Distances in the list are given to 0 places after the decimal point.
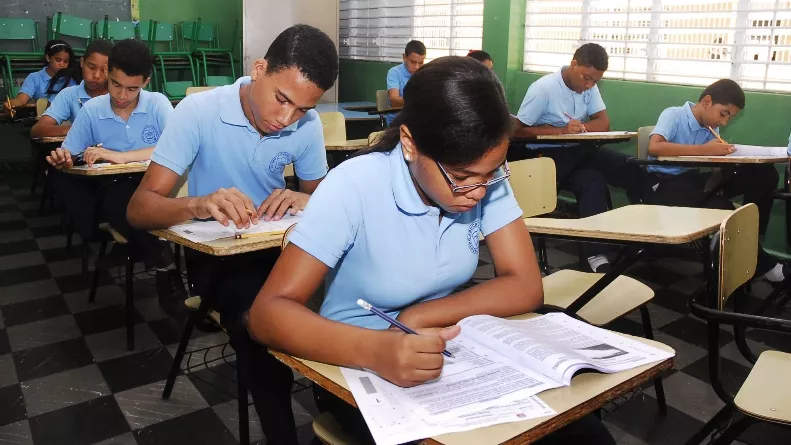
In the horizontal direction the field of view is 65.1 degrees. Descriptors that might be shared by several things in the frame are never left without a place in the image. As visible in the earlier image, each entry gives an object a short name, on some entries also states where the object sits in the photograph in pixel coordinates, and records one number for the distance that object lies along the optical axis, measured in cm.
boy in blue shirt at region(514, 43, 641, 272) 371
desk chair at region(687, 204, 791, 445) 138
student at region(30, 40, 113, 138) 346
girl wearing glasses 97
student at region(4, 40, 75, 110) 521
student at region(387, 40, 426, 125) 555
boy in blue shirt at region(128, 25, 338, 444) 154
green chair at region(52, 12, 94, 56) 670
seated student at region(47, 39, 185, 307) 265
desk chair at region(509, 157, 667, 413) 188
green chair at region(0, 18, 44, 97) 629
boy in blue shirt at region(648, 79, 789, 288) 339
